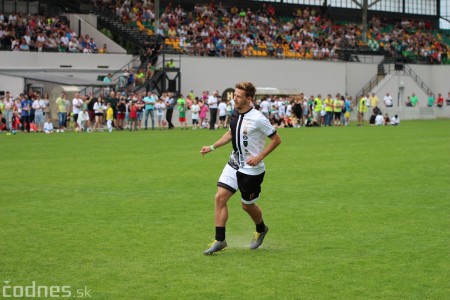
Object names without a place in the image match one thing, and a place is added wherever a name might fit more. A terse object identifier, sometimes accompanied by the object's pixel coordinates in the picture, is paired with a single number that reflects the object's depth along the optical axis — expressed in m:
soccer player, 9.31
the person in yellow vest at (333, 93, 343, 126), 44.53
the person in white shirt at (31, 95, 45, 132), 35.88
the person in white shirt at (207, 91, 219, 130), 39.88
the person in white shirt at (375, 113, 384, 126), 45.22
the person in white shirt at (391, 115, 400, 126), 45.11
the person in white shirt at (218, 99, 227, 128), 40.34
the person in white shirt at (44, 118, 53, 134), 35.91
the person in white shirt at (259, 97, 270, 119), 40.70
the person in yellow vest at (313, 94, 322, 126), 44.70
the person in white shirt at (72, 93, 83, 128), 36.94
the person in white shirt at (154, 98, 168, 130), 40.16
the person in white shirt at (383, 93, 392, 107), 51.12
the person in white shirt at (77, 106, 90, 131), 37.00
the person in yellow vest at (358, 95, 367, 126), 45.75
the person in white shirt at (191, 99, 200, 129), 40.16
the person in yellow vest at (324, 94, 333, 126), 44.32
